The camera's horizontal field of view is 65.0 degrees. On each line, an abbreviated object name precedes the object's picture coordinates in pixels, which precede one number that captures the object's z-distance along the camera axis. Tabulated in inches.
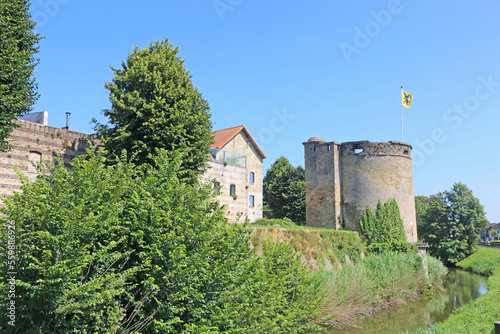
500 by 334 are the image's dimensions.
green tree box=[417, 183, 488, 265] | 1665.8
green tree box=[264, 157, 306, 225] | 1630.2
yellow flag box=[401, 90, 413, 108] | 1331.2
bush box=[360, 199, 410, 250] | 1150.2
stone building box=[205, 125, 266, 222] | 1039.0
